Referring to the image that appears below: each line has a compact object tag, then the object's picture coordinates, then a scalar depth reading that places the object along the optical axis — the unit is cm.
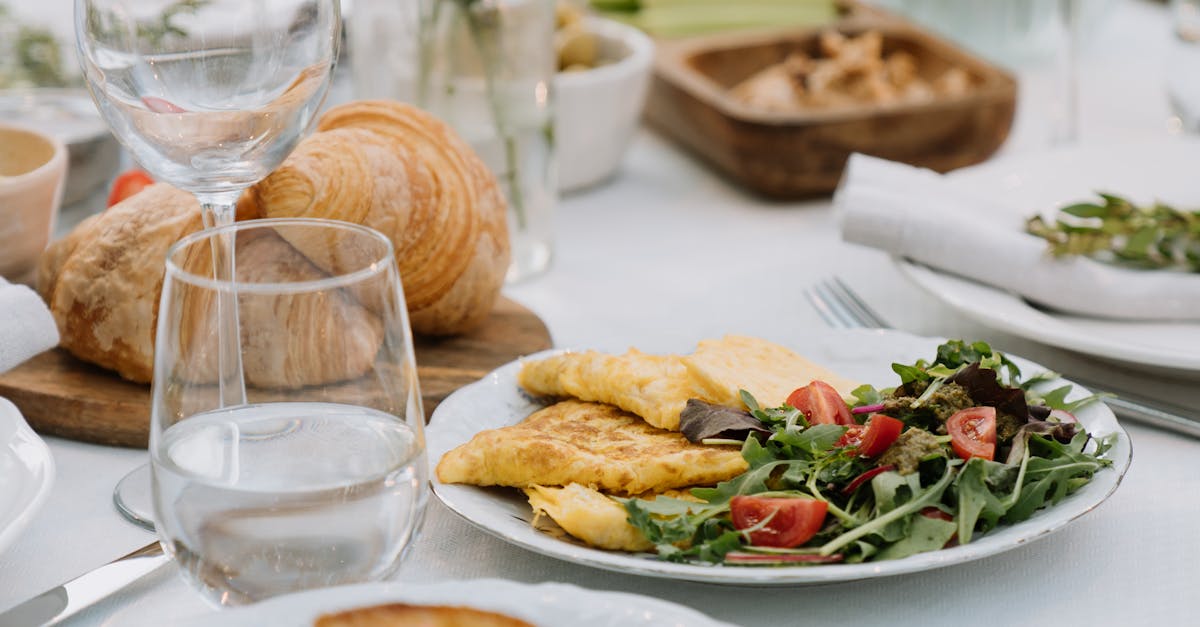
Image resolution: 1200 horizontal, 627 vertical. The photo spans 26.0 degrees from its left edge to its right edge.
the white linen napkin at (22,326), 101
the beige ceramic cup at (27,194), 114
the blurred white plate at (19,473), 90
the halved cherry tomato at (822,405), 95
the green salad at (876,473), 89
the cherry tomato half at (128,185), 121
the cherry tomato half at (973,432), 92
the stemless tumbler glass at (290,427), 83
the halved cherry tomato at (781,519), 90
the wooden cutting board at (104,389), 105
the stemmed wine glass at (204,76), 94
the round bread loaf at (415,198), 108
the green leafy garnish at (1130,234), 118
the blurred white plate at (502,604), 82
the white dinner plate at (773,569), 88
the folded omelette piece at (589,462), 93
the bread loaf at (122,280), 107
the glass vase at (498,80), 125
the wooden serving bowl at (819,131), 140
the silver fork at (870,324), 105
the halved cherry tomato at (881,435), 92
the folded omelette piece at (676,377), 97
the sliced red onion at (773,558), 88
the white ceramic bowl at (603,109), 140
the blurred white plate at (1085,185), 115
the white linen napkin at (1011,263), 116
